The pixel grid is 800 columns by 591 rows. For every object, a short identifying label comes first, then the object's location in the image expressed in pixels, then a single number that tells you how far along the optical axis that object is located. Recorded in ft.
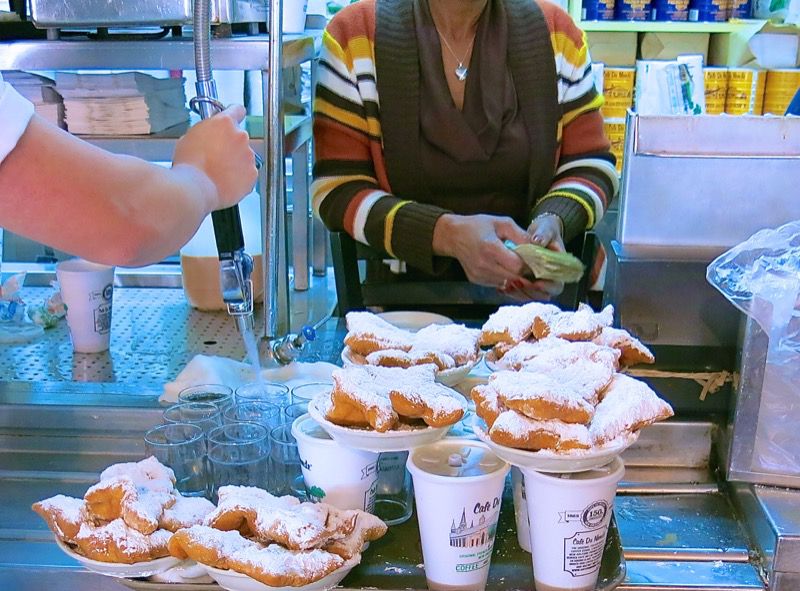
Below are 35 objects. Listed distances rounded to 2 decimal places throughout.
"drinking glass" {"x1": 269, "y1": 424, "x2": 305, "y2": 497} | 3.21
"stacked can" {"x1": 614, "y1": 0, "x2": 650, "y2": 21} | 9.30
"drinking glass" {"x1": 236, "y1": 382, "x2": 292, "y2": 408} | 3.56
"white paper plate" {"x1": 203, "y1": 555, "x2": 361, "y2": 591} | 2.56
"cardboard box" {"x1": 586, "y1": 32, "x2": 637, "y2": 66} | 9.70
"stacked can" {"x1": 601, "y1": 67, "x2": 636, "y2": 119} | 9.21
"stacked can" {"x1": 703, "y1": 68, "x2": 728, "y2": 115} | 8.95
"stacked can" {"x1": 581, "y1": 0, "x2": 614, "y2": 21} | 9.30
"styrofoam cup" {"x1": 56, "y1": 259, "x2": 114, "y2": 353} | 4.54
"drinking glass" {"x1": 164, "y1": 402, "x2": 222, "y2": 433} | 3.43
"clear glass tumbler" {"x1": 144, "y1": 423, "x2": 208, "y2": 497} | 3.23
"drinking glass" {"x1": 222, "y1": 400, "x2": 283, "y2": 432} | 3.43
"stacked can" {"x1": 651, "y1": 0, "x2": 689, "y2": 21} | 9.29
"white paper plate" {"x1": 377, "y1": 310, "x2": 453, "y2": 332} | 4.54
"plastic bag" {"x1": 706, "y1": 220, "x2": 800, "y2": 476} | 3.22
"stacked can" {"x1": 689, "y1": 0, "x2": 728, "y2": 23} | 9.27
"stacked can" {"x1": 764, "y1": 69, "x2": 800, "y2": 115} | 8.95
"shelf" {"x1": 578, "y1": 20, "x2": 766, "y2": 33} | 9.23
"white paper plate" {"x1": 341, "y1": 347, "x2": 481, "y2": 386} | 3.33
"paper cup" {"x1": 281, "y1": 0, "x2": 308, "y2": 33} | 5.65
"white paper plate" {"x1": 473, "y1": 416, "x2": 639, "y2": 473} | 2.59
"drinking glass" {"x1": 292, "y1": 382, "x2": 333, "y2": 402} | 3.48
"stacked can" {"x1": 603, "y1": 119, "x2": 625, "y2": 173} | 9.07
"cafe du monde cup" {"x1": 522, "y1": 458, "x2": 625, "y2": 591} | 2.66
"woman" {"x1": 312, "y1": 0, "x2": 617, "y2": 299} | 6.11
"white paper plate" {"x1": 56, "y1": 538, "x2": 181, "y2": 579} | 2.67
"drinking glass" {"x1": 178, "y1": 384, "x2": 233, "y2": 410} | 3.57
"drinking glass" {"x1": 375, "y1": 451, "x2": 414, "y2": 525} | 3.19
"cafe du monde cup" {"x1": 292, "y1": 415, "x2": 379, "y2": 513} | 2.92
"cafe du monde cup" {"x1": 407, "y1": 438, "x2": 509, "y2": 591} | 2.67
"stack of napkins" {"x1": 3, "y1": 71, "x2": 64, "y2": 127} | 4.66
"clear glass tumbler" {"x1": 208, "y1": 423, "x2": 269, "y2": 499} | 3.15
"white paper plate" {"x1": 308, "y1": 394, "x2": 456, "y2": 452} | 2.77
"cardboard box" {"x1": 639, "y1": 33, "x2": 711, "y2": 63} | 9.76
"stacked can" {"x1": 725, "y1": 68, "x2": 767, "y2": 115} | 8.95
